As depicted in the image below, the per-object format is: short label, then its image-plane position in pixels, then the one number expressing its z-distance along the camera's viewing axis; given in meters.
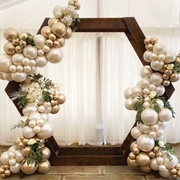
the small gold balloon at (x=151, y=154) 1.64
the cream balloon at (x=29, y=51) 1.58
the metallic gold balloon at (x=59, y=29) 1.60
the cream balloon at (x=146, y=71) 1.68
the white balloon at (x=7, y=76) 1.62
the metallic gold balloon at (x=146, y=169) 1.71
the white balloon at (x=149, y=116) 1.56
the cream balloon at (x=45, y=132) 1.60
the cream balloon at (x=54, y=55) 1.63
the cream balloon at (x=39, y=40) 1.60
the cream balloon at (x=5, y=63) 1.57
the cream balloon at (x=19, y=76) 1.58
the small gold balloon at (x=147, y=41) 1.66
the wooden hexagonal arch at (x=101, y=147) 1.73
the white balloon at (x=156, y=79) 1.63
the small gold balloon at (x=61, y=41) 1.64
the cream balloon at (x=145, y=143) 1.59
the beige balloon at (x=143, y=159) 1.64
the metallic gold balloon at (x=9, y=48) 1.59
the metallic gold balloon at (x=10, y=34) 1.60
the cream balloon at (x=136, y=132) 1.67
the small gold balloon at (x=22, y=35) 1.60
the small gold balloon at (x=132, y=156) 1.69
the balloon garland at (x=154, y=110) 1.59
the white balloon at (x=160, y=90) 1.67
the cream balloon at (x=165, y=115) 1.58
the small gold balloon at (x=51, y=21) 1.64
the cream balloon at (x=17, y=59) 1.58
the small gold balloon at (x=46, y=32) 1.63
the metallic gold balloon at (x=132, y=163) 1.70
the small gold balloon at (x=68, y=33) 1.67
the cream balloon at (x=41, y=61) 1.62
